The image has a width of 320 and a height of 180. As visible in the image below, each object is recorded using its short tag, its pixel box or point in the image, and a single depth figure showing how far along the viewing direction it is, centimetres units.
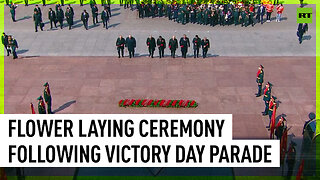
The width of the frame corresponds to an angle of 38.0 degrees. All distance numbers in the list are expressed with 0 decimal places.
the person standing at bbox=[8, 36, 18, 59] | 2825
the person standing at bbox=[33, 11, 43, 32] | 3250
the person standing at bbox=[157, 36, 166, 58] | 2795
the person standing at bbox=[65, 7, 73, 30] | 3284
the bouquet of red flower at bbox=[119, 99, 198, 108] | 2323
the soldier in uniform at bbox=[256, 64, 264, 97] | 2342
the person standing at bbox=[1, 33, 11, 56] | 2862
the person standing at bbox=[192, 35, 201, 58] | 2798
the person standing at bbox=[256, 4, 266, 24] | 3378
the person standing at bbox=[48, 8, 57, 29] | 3287
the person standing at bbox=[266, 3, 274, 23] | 3397
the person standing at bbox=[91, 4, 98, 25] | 3353
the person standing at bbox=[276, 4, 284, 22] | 3388
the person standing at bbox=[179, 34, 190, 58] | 2801
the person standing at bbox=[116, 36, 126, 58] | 2798
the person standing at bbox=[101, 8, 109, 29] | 3275
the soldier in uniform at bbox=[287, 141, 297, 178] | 1762
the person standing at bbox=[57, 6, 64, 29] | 3311
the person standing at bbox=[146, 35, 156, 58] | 2798
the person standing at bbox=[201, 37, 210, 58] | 2775
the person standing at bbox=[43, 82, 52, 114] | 2227
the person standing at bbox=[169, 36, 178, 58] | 2789
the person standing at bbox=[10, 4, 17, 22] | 3447
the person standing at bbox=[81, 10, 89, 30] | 3263
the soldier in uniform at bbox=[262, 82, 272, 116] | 2181
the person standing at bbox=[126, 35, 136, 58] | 2798
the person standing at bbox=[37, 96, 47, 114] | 2133
